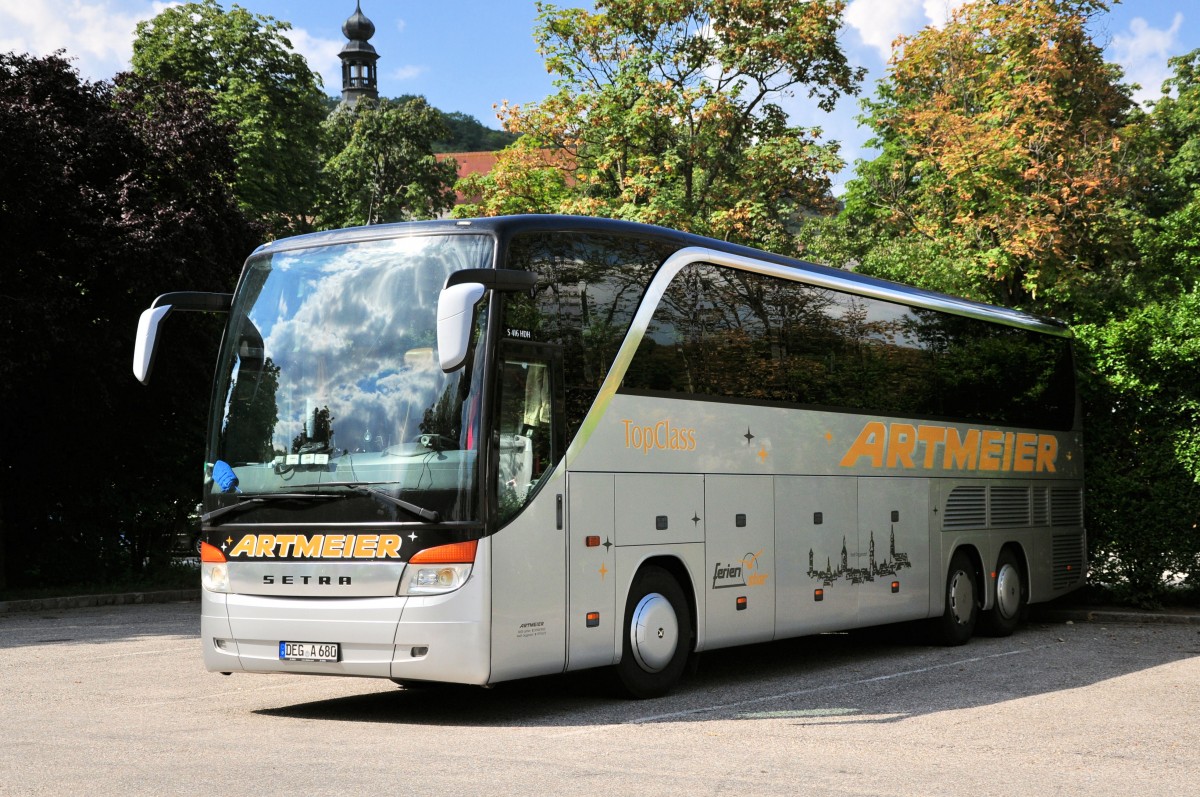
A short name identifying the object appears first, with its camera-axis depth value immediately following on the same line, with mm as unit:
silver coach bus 9734
